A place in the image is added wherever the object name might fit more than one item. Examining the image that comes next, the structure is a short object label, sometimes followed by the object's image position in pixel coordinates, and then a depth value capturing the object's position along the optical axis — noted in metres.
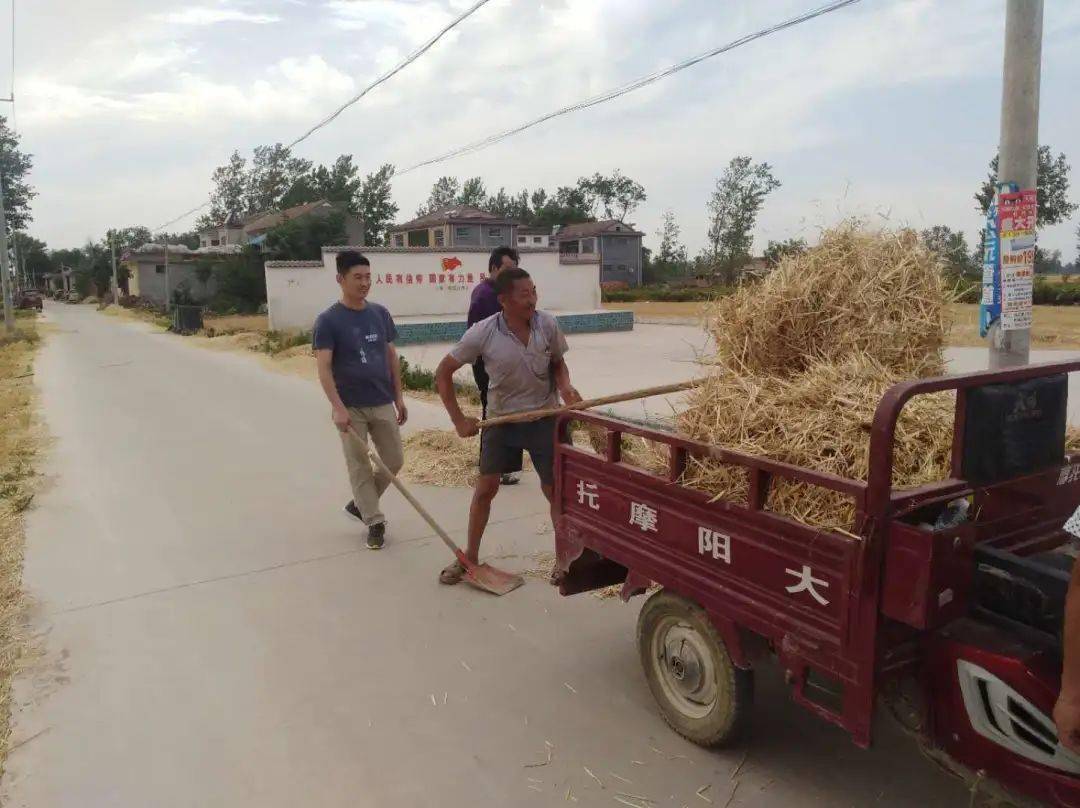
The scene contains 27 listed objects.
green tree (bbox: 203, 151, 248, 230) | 76.19
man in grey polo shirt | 4.07
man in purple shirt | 5.54
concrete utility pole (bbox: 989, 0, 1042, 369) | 4.17
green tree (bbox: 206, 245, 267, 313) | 37.72
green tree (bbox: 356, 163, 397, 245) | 59.78
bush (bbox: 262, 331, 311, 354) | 18.56
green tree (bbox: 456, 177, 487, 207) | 87.38
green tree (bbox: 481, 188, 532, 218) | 83.94
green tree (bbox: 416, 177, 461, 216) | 90.81
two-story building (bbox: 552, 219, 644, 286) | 65.69
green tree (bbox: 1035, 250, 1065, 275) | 42.11
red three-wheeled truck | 2.03
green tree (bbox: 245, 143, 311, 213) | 70.56
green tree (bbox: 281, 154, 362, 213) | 60.00
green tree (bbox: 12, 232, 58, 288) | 93.19
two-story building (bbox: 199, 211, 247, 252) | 69.05
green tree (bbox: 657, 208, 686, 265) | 65.32
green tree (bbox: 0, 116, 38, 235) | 53.16
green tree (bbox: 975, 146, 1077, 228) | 38.59
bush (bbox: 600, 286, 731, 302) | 44.94
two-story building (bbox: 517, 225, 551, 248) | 67.50
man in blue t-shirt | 4.80
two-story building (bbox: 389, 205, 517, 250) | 57.75
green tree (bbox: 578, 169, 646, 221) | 81.12
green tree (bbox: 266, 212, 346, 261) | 36.56
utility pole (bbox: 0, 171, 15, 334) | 28.27
